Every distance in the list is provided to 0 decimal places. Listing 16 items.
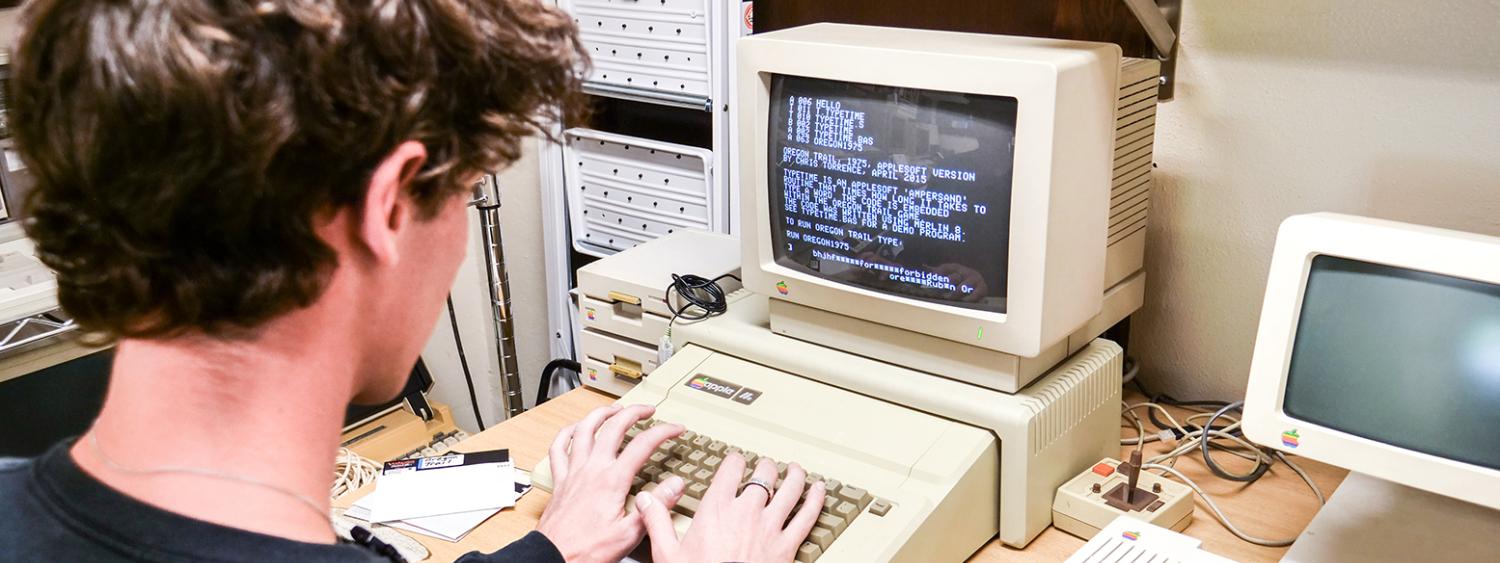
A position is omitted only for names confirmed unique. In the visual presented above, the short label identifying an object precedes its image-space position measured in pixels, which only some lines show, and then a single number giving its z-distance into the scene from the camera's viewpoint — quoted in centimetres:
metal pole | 190
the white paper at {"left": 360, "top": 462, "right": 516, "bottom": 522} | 140
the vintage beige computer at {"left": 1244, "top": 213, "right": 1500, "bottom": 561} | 101
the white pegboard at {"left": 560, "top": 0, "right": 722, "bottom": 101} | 194
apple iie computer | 124
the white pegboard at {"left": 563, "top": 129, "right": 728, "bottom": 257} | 205
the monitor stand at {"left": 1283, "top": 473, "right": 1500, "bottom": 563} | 117
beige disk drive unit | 168
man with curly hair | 63
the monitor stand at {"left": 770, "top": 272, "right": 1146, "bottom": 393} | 136
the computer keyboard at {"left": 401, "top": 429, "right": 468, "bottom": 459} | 221
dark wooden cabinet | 150
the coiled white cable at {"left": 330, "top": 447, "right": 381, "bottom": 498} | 174
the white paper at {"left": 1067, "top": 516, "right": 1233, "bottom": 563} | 117
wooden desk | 133
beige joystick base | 132
